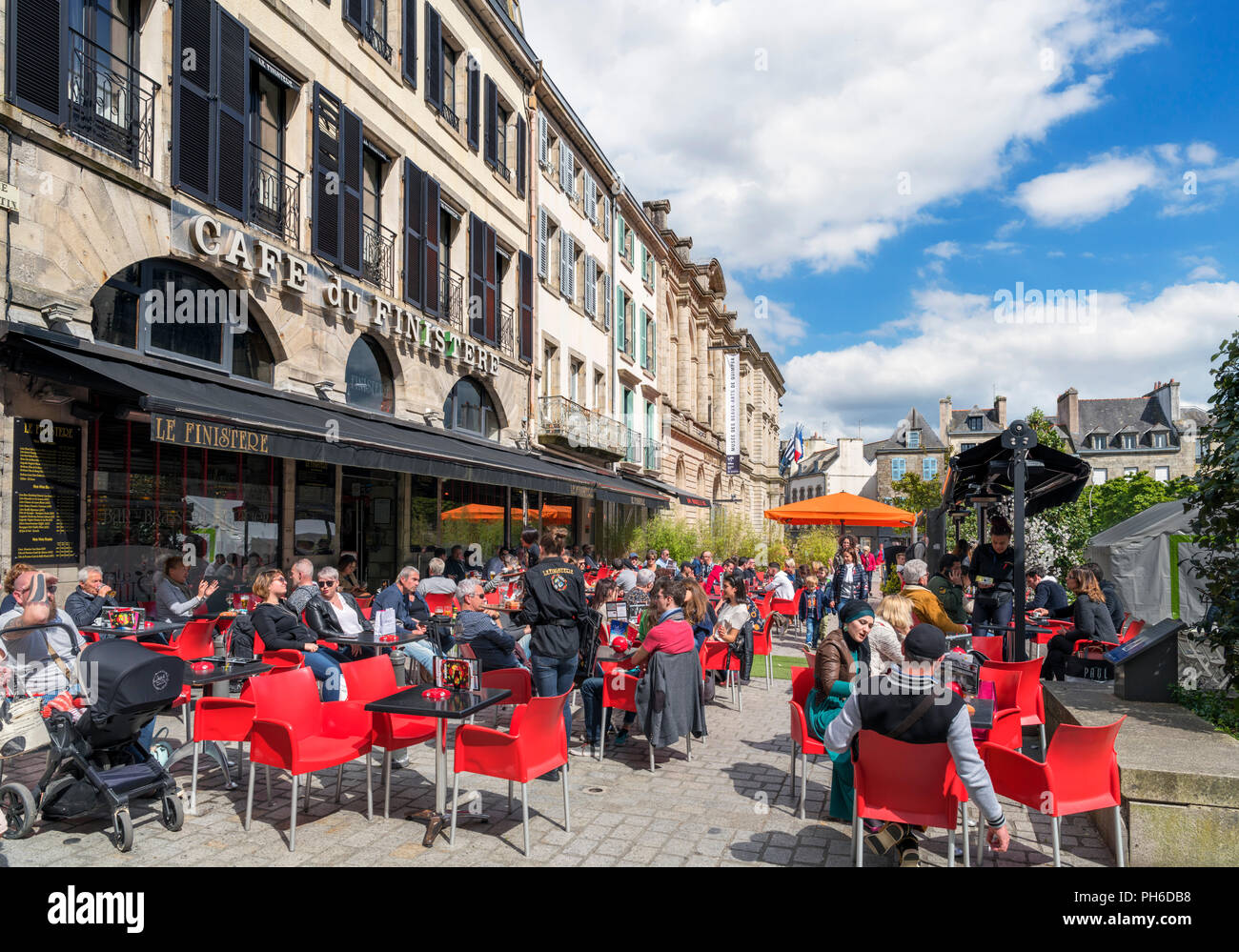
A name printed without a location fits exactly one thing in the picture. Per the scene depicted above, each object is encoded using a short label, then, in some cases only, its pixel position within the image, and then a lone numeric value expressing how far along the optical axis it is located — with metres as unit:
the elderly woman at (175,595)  8.22
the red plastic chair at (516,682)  5.59
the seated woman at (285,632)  6.50
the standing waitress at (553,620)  6.17
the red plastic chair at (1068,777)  3.97
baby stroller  4.45
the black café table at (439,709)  4.52
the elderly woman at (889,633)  4.39
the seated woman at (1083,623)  7.59
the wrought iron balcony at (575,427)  20.52
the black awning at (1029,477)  7.70
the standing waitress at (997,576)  8.43
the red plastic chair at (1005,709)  5.20
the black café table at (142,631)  6.82
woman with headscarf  4.72
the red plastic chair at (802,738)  5.10
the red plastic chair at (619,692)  6.40
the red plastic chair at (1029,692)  5.96
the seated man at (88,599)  7.09
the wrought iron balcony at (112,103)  8.27
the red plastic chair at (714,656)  7.63
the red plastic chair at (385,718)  4.98
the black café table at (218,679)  5.24
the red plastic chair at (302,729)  4.51
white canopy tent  14.59
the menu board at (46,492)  7.54
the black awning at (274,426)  7.28
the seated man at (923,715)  3.61
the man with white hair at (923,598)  6.52
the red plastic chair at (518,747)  4.42
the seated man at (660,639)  6.08
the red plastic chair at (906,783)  3.66
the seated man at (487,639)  6.56
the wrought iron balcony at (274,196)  10.99
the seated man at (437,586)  10.45
